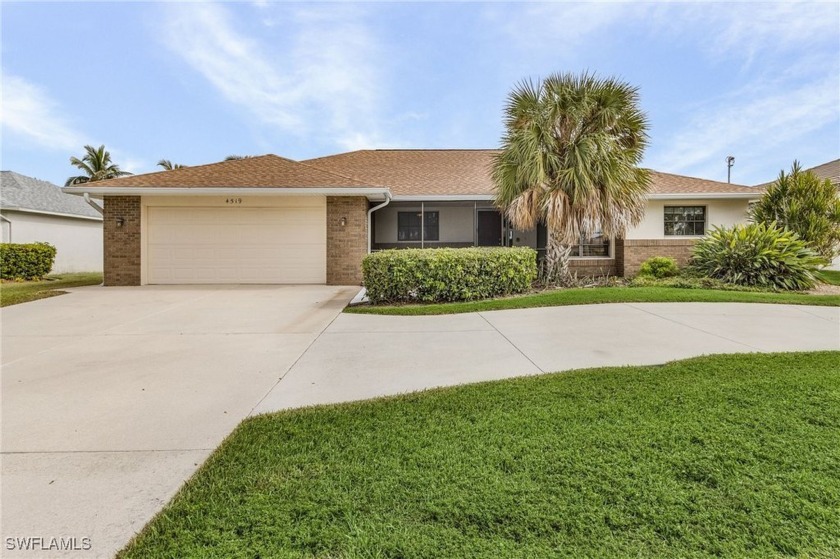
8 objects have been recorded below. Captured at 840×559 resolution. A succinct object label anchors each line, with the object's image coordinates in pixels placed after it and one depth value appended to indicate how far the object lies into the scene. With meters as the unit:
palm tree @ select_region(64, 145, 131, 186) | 30.85
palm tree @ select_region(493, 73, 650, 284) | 9.41
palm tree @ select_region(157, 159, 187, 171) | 33.59
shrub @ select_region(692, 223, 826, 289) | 9.63
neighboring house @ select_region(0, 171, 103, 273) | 16.14
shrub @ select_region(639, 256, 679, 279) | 11.77
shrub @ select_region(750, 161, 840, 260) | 10.98
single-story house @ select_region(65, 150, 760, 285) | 11.48
